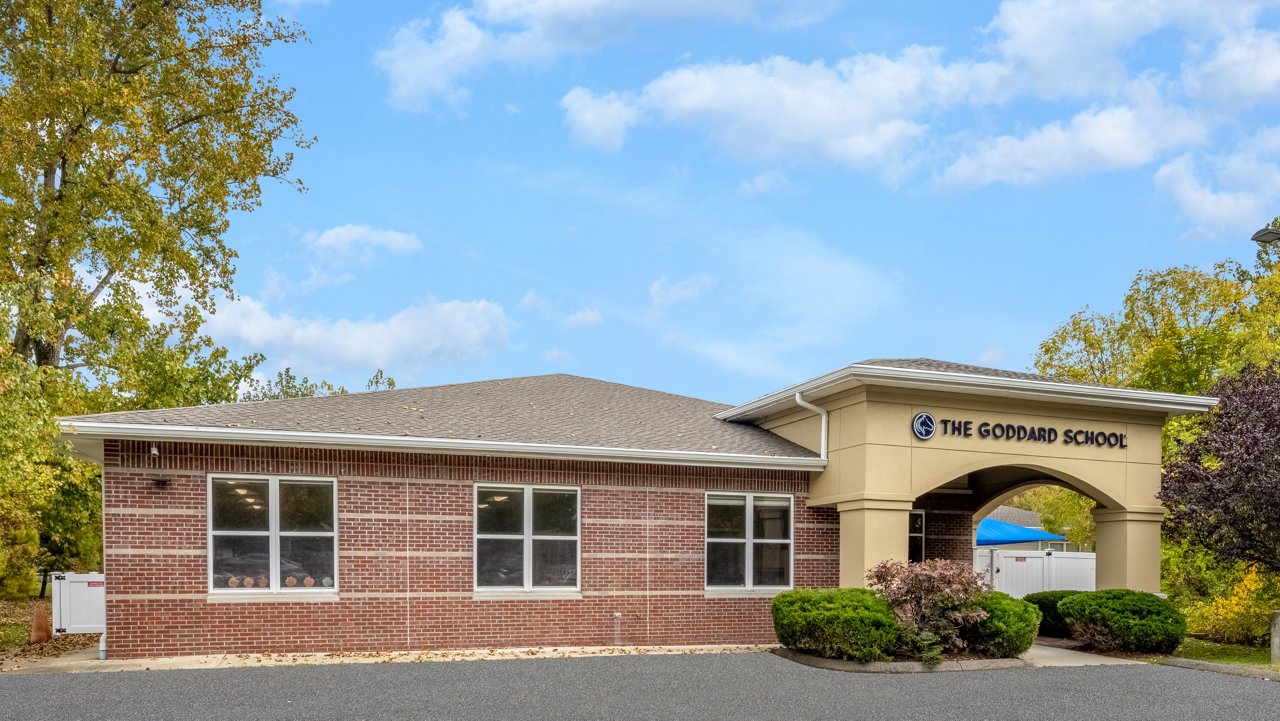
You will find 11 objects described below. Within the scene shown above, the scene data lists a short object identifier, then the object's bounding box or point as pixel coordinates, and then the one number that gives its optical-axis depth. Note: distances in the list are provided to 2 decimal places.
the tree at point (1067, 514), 35.08
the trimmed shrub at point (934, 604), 14.99
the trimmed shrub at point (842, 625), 14.69
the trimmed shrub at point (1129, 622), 16.36
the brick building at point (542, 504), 14.98
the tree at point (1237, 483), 16.12
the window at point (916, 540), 21.30
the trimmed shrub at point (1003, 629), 15.34
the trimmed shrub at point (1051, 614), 19.23
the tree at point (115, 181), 23.92
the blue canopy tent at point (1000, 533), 24.50
